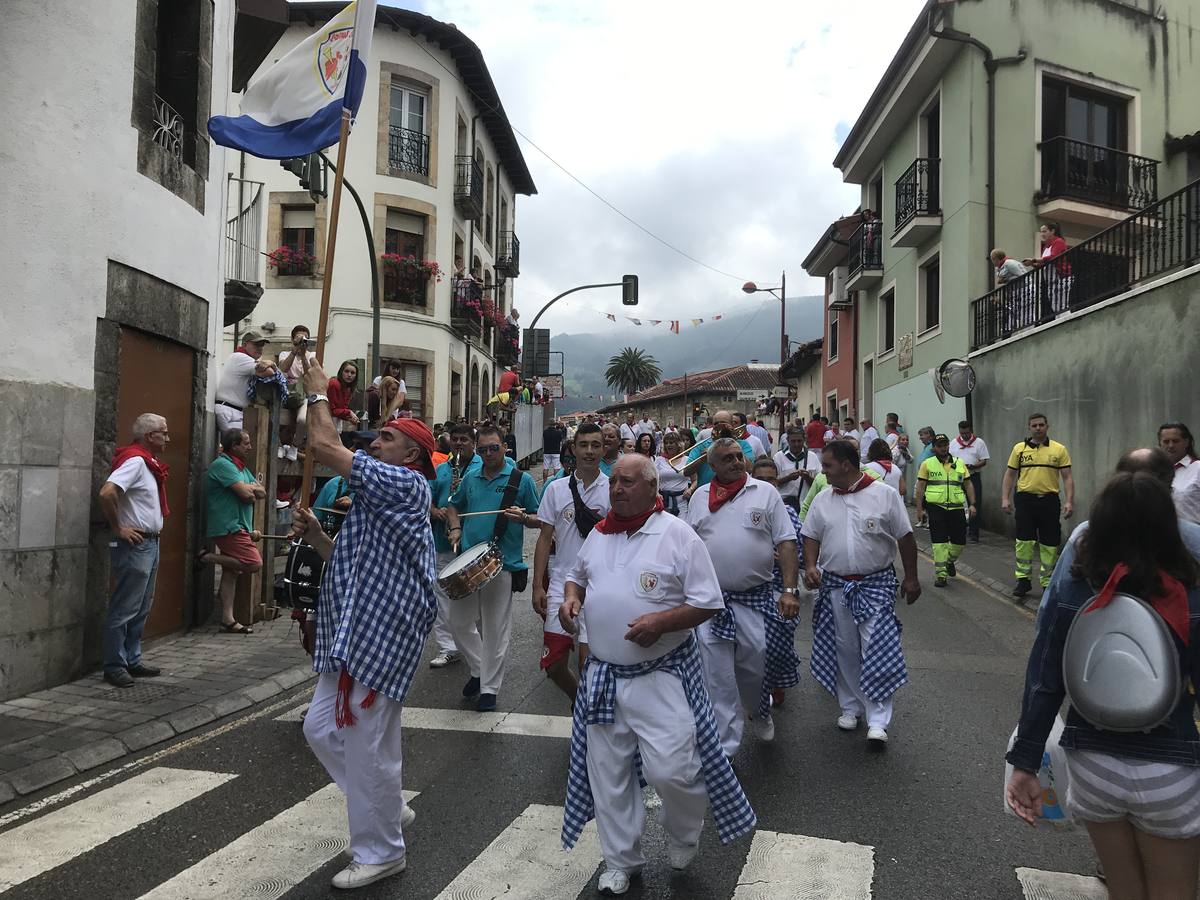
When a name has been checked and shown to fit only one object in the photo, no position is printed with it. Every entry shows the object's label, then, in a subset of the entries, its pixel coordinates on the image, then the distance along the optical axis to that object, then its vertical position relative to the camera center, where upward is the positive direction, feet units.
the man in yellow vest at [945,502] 36.17 -0.39
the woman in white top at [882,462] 28.99 +0.95
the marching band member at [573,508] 19.74 -0.49
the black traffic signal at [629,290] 91.15 +19.40
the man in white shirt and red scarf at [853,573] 18.69 -1.71
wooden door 24.97 +1.83
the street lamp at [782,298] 114.97 +23.93
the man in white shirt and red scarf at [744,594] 17.13 -2.03
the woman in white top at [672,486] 31.37 +0.04
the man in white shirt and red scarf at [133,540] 21.70 -1.47
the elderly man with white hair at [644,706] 11.75 -2.84
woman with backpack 8.09 -1.73
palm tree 357.00 +44.28
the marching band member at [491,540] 21.02 -1.39
